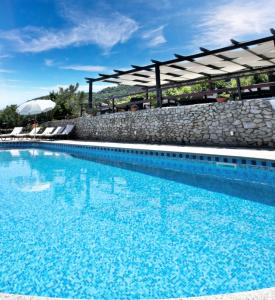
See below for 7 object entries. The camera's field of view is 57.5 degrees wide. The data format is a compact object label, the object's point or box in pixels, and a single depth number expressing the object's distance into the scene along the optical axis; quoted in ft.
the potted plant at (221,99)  33.08
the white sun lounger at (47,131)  58.42
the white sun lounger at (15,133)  61.22
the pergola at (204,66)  31.91
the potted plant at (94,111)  53.54
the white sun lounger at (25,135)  60.72
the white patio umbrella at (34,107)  55.77
